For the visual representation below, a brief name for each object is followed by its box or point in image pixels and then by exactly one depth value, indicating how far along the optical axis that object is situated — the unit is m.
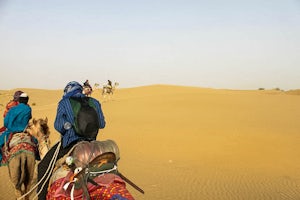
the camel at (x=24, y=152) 6.92
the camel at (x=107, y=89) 38.97
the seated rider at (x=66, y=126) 4.98
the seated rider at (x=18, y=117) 7.11
